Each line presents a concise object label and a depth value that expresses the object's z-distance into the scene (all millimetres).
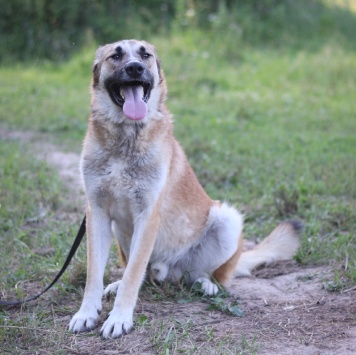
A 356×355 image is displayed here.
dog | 3439
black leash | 3469
